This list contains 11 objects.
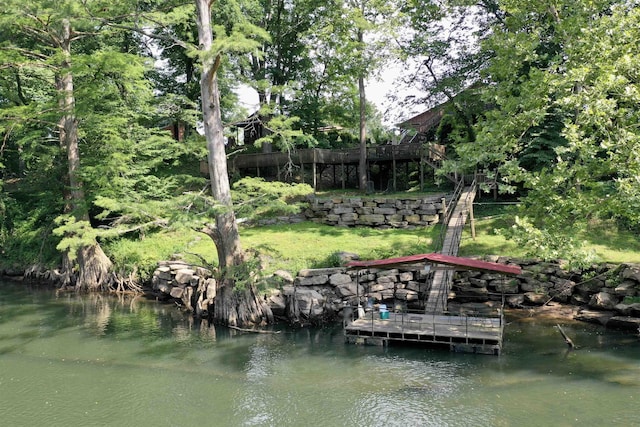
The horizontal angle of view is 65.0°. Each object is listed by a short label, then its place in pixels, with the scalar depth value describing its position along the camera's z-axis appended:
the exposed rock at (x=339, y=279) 18.08
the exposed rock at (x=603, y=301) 16.95
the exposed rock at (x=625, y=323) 15.33
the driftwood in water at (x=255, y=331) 16.30
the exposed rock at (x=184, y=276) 19.84
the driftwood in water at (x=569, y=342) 14.04
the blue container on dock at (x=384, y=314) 15.96
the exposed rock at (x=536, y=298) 18.33
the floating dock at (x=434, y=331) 13.88
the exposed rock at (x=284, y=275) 18.16
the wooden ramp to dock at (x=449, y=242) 16.83
